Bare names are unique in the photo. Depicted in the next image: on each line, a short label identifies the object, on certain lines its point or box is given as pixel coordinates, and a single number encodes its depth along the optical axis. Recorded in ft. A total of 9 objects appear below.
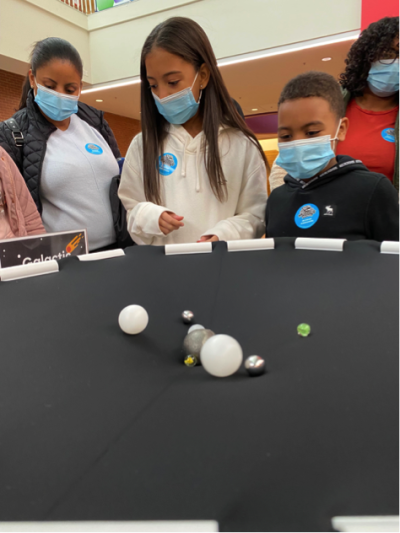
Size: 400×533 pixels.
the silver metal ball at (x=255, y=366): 1.42
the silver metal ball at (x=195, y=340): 1.59
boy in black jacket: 3.33
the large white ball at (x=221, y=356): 1.36
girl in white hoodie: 3.53
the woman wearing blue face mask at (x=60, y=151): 4.32
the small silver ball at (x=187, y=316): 1.93
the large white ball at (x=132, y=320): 1.77
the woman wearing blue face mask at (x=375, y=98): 3.83
